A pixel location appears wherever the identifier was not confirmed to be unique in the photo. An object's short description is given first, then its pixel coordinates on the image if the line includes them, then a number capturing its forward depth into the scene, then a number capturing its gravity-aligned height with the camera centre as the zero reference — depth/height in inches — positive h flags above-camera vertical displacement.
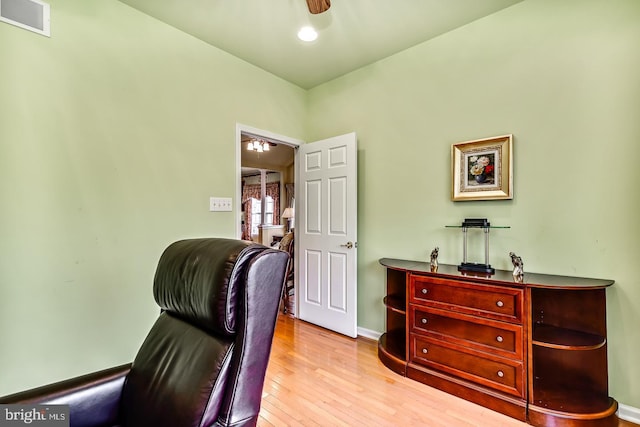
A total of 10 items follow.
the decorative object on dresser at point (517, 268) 74.7 -13.2
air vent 66.6 +44.9
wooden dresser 68.2 -31.5
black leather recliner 35.2 -18.0
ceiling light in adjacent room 199.5 +47.1
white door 112.9 -7.0
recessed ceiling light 94.5 +57.2
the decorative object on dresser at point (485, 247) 84.1 -9.5
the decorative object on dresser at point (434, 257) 90.7 -12.8
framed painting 85.4 +13.3
